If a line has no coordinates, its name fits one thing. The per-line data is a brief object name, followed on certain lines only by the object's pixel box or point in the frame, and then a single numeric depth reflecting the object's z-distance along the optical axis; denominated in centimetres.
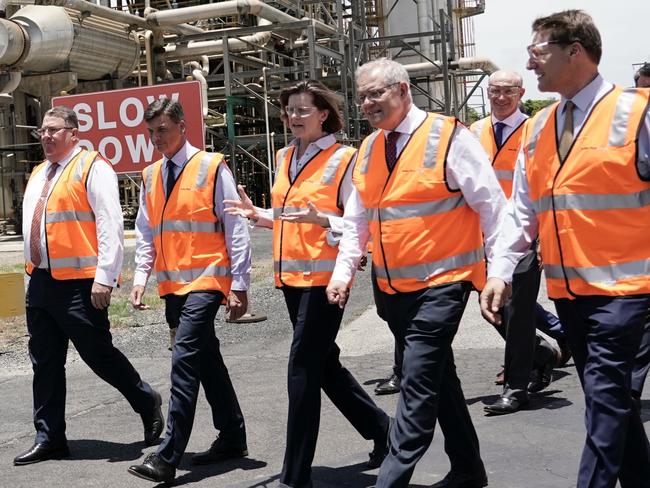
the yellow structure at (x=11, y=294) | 1139
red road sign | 1189
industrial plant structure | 2381
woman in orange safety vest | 477
